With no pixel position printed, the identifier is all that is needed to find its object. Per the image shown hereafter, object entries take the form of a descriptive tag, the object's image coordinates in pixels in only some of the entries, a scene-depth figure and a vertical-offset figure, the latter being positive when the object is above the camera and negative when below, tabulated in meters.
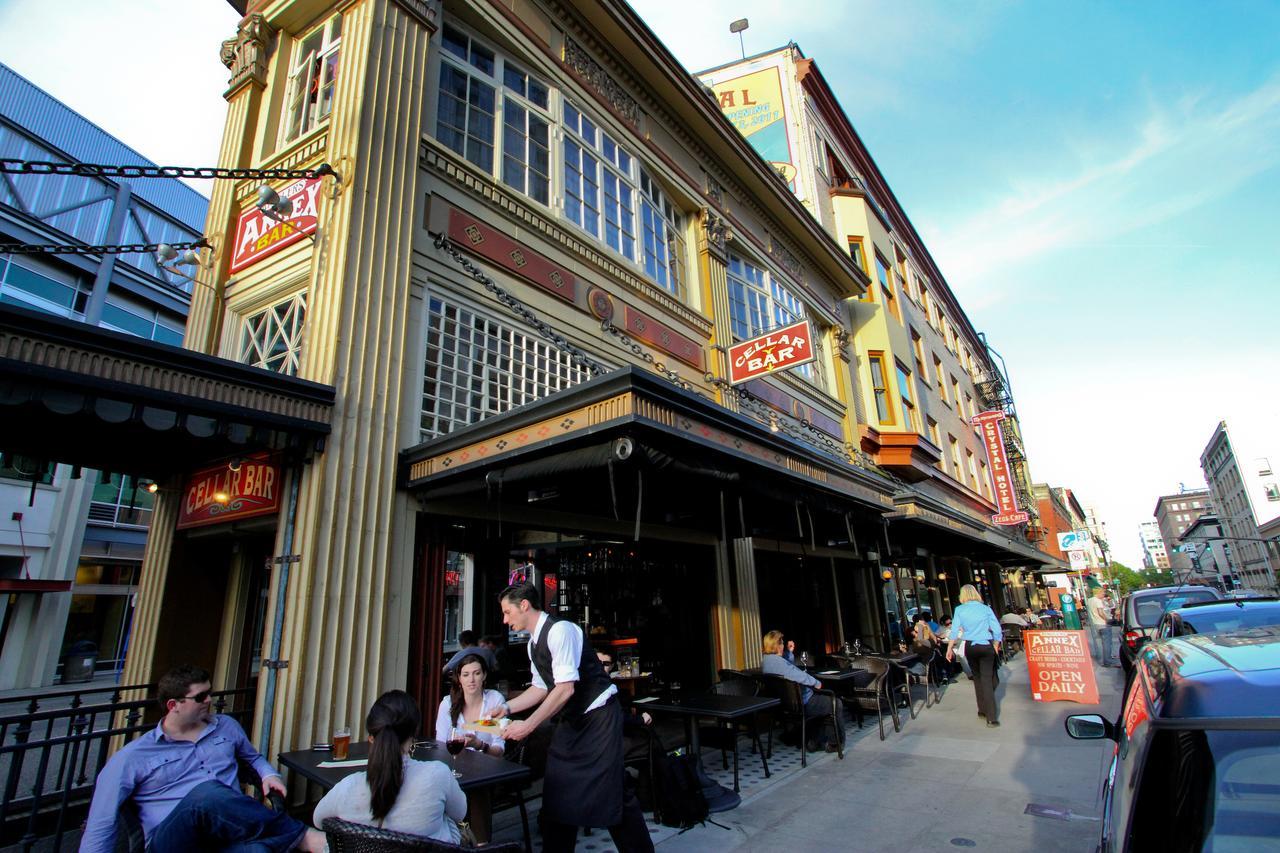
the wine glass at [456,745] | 4.03 -0.83
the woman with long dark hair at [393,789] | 2.53 -0.70
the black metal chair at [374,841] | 2.13 -0.76
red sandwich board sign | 9.50 -1.14
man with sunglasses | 2.42 -0.76
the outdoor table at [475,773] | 3.56 -0.92
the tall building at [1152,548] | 152.20 +11.07
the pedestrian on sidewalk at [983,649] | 8.40 -0.72
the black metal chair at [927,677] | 9.38 -1.38
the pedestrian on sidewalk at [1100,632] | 16.67 -1.31
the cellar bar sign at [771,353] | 10.80 +4.41
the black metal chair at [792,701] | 7.03 -1.10
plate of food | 4.25 -0.76
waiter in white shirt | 3.50 -0.74
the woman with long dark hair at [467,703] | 4.46 -0.64
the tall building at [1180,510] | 137.12 +16.96
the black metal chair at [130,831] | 3.12 -1.02
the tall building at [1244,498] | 58.34 +8.76
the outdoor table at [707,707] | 5.38 -0.91
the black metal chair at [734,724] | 6.47 -1.23
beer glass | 4.10 -0.82
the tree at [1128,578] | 113.81 +2.10
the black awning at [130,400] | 4.08 +1.68
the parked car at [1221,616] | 6.11 -0.30
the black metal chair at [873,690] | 8.14 -1.22
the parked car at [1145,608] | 9.77 -0.32
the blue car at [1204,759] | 1.82 -0.54
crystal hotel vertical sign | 31.08 +6.33
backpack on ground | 4.85 -1.44
